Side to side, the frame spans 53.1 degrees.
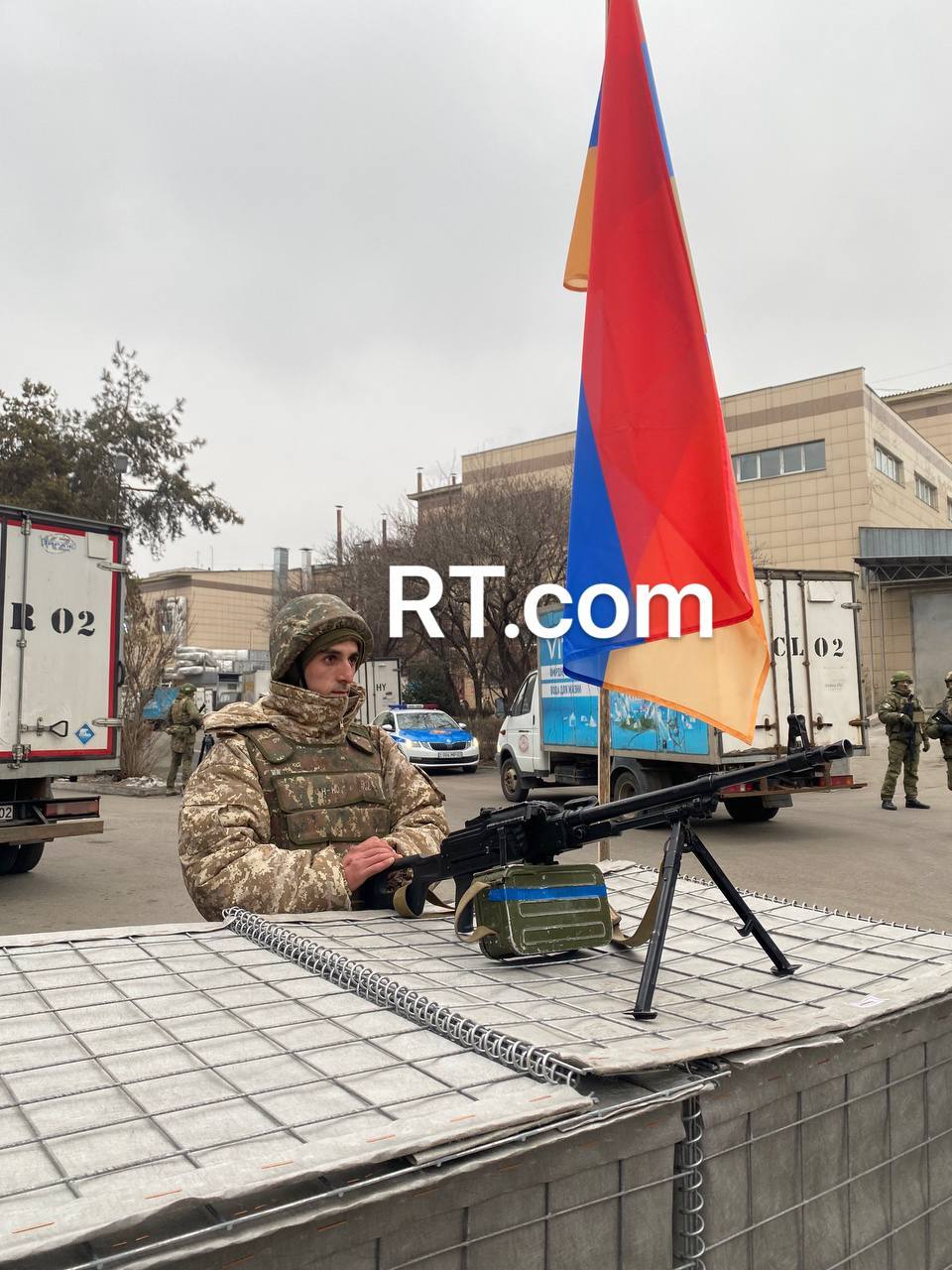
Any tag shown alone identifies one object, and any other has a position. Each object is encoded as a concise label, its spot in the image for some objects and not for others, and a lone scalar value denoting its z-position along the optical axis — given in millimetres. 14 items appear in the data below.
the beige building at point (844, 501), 31734
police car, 20312
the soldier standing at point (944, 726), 12289
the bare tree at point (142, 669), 18156
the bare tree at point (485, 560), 24422
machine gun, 1745
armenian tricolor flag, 3248
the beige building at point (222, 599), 69938
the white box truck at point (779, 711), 11336
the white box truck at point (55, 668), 8469
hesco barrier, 999
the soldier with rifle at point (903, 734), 12844
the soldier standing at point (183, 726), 16516
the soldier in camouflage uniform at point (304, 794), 2584
